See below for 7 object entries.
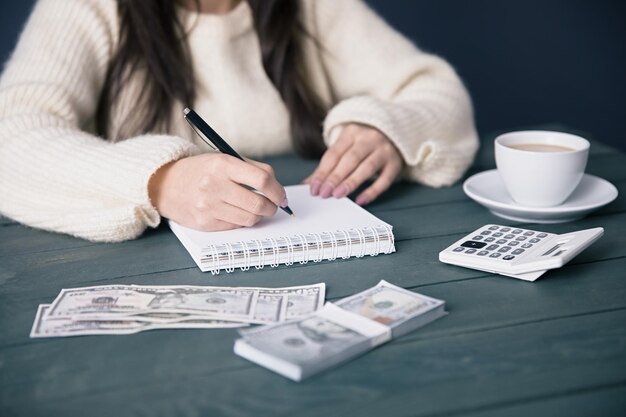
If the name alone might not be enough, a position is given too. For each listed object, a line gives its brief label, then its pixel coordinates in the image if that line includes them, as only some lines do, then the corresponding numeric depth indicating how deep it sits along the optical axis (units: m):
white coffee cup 0.97
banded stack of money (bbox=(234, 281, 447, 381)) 0.63
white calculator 0.80
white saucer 0.98
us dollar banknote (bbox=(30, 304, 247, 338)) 0.71
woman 0.99
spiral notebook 0.86
